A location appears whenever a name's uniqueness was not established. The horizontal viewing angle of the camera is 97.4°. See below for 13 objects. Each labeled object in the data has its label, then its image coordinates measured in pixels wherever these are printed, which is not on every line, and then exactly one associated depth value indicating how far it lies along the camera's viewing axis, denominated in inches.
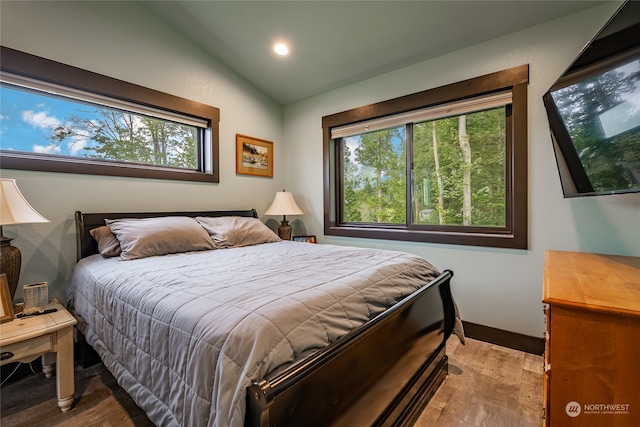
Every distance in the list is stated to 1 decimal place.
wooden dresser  31.0
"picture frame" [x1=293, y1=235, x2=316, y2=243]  134.6
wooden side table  54.1
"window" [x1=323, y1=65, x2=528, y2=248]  88.7
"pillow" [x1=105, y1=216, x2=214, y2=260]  79.4
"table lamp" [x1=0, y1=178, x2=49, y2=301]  60.2
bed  31.4
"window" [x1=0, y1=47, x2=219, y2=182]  78.7
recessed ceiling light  108.2
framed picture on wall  131.1
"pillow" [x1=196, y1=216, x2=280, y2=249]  100.2
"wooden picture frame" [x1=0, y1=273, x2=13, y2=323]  58.4
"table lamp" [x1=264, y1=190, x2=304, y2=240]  131.5
